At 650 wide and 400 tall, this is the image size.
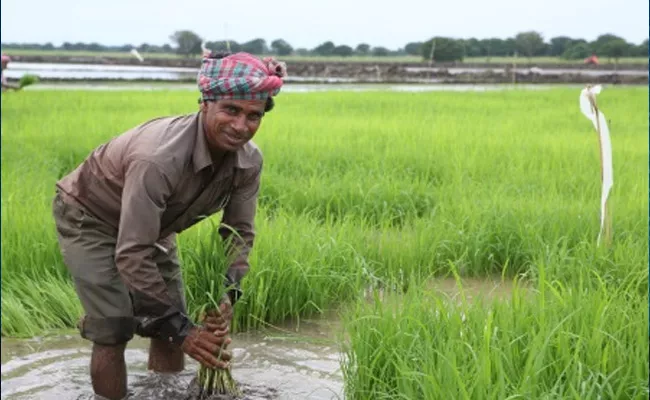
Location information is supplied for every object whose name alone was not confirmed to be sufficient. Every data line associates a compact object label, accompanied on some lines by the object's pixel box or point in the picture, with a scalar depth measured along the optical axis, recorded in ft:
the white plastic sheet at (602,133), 13.01
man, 8.33
